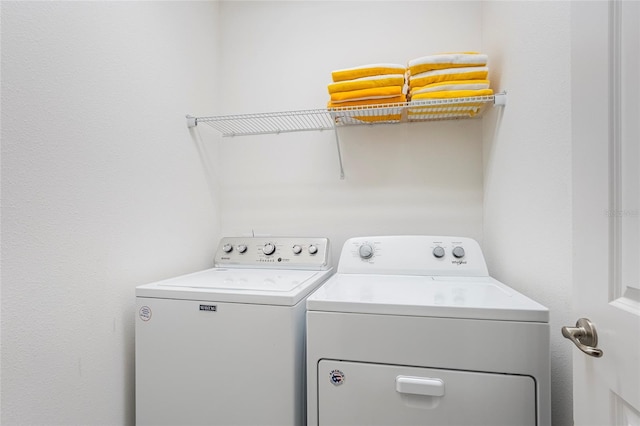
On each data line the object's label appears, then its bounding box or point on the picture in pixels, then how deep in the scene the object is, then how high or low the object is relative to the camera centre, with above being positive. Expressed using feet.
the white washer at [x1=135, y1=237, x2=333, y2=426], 3.27 -1.52
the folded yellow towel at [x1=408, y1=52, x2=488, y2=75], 4.42 +2.12
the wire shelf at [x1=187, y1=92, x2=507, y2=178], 4.56 +1.58
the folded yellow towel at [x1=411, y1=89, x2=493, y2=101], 4.38 +1.66
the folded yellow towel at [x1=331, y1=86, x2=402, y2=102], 4.59 +1.74
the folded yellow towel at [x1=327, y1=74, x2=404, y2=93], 4.58 +1.90
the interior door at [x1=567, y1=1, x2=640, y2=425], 1.76 +0.06
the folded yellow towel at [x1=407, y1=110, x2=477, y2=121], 5.05 +1.59
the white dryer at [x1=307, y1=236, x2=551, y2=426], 2.74 -1.34
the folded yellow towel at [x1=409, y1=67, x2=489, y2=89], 4.42 +1.94
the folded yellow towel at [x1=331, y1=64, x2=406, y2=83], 4.60 +2.08
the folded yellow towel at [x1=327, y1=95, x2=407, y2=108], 4.68 +1.65
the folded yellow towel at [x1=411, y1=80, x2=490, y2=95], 4.41 +1.78
